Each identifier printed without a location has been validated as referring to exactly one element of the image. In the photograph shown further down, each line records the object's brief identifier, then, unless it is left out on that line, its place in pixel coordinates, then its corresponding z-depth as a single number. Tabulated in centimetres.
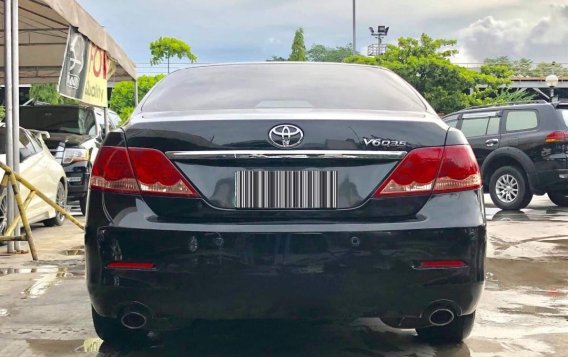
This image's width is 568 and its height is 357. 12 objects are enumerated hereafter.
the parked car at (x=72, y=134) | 1104
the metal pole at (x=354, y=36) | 5981
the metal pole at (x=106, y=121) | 1216
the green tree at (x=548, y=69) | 5366
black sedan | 309
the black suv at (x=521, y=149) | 1115
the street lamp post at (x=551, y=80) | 2711
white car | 856
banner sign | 886
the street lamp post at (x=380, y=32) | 7200
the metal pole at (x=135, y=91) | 1385
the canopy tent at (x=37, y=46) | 729
